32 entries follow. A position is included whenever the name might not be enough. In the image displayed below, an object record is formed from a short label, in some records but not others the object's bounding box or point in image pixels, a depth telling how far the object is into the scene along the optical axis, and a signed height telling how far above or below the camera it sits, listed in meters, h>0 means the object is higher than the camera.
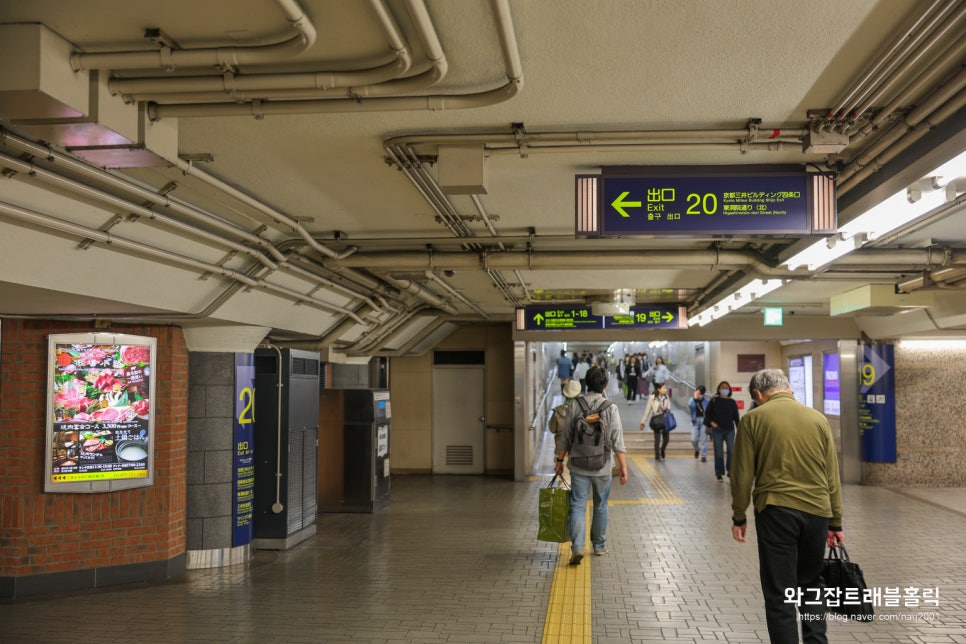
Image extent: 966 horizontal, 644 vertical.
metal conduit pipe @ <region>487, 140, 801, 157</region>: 4.26 +1.20
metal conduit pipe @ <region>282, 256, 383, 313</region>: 7.10 +0.91
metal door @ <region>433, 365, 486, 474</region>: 15.11 -0.91
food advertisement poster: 6.67 -0.33
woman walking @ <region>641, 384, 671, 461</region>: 15.82 -0.91
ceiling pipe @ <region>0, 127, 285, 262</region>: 3.63 +1.03
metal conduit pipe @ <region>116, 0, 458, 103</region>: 3.27 +1.19
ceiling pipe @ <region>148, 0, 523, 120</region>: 3.49 +1.19
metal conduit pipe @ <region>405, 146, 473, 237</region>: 4.54 +1.19
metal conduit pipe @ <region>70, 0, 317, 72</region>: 3.07 +1.22
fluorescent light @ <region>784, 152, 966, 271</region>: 3.64 +0.84
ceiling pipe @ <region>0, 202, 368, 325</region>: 4.07 +0.79
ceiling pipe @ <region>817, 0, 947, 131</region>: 2.94 +1.26
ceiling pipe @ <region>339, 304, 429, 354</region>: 11.54 +0.56
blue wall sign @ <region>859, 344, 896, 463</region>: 12.60 -0.56
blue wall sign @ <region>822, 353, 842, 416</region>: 13.55 -0.27
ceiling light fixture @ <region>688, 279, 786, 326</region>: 7.86 +0.80
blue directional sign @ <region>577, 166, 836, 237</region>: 4.53 +0.97
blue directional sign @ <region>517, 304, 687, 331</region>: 11.72 +0.78
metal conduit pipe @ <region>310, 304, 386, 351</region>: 10.12 +0.51
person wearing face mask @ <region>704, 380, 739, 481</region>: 12.73 -0.84
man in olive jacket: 4.15 -0.68
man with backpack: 6.98 -0.67
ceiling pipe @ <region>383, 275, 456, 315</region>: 9.22 +1.01
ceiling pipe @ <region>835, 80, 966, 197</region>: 3.47 +1.15
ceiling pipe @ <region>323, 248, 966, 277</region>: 7.06 +1.01
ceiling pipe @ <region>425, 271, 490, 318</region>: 8.73 +1.05
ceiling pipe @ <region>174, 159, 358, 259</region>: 4.46 +1.13
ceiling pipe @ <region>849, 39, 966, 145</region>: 3.11 +1.23
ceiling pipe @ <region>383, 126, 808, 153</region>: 4.12 +1.22
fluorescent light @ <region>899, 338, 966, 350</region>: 12.60 +0.40
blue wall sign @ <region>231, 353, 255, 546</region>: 7.78 -0.79
